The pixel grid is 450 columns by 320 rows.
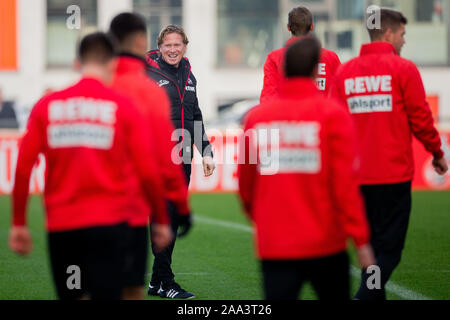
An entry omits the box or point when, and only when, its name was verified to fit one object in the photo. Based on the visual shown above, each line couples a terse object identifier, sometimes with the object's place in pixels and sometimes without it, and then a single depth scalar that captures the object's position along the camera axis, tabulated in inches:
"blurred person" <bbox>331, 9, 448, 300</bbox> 457.7
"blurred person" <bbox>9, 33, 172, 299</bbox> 313.6
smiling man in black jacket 557.3
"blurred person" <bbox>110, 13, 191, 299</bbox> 352.5
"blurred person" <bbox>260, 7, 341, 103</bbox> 551.8
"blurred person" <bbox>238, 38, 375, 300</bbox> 316.8
